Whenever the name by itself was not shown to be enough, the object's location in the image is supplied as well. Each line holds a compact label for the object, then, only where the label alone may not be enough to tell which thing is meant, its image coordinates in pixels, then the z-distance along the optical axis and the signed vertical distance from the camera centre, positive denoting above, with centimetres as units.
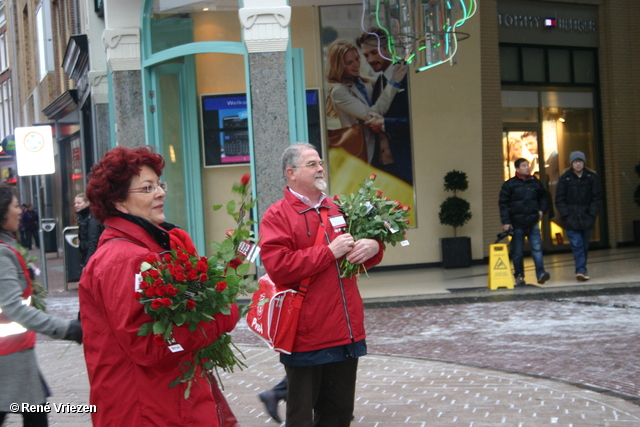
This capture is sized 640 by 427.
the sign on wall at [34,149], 1386 +95
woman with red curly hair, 266 -48
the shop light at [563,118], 1619 +118
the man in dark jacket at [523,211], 1153 -59
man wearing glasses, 387 -58
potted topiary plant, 1389 -79
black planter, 1419 -144
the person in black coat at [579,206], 1173 -56
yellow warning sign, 1141 -142
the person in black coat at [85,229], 1027 -48
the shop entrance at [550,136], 1562 +79
